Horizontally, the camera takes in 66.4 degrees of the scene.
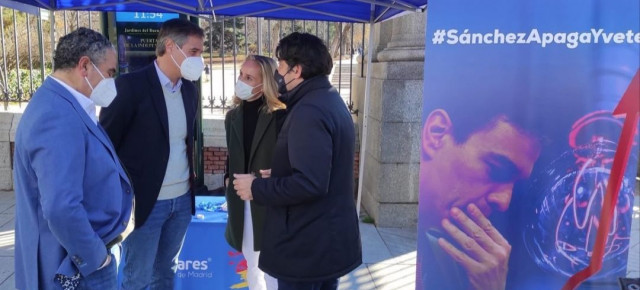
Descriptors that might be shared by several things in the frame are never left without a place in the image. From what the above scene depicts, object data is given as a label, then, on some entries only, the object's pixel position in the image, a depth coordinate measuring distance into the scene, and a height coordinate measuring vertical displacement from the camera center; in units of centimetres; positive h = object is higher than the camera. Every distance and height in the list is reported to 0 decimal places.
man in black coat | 203 -46
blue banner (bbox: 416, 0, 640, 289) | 189 -22
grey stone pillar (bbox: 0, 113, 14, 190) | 629 -98
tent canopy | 328 +49
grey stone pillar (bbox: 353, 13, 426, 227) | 506 -46
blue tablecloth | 333 -127
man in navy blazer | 245 -34
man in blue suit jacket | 171 -40
